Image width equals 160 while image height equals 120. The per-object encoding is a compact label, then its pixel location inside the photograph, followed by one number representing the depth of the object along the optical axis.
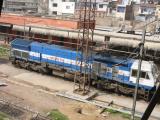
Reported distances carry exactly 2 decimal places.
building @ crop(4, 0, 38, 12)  81.06
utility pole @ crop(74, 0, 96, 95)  21.91
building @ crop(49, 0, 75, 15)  89.35
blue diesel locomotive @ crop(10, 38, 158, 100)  21.97
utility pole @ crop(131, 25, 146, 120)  14.45
